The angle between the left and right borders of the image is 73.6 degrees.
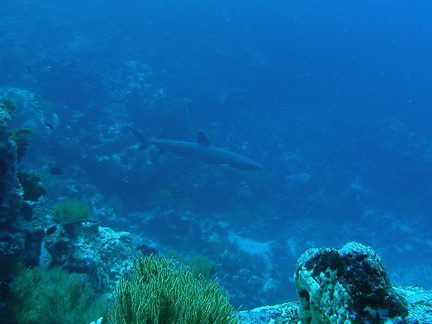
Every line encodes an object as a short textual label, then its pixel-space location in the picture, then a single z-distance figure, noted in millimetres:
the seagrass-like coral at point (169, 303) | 2035
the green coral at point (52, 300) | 4359
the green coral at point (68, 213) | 7564
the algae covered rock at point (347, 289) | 1678
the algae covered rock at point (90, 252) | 6664
